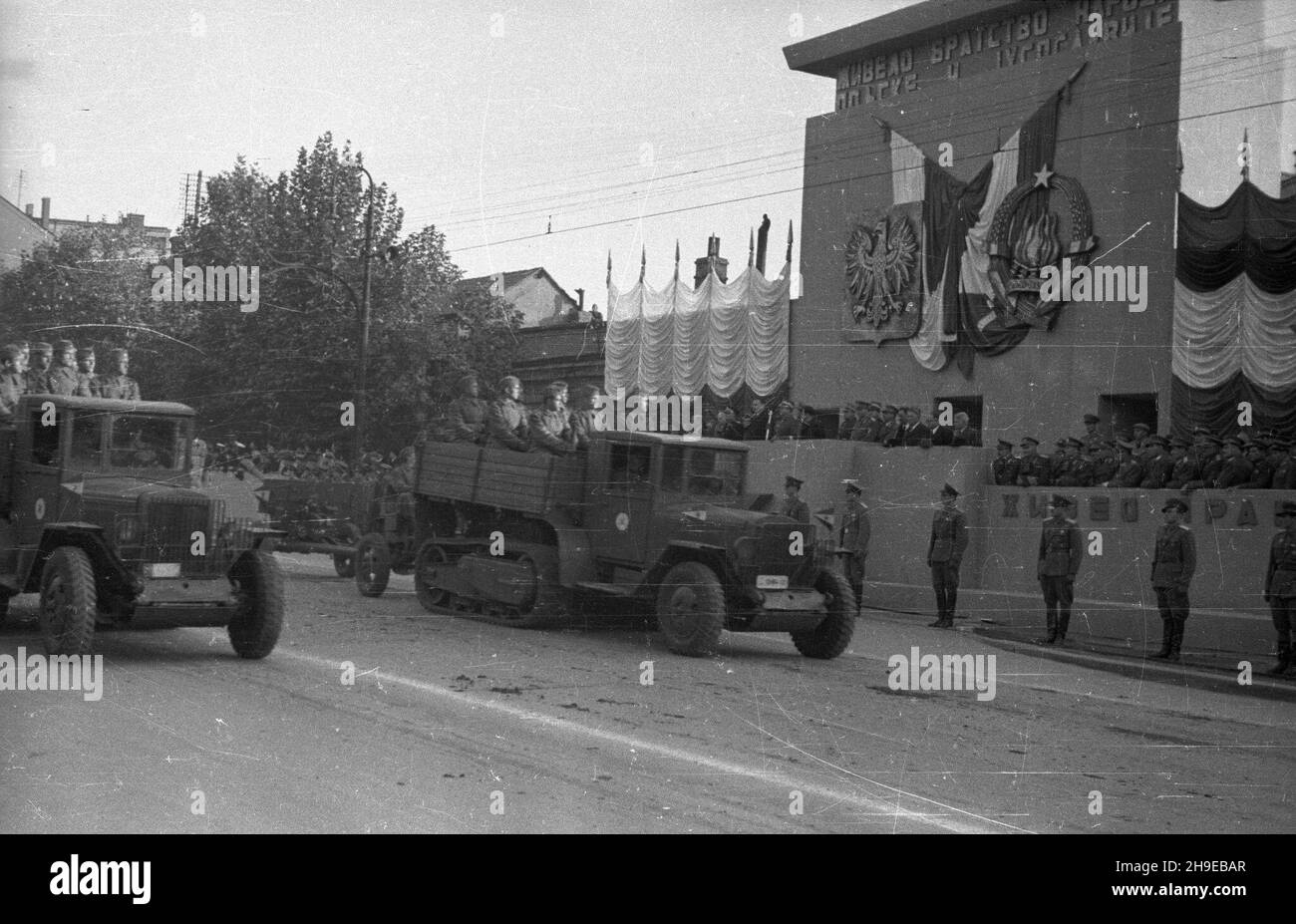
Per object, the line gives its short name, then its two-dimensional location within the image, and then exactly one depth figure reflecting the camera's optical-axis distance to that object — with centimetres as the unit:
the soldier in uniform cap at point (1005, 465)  1627
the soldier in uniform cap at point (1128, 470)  1445
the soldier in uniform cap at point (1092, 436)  1537
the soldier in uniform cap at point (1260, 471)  1300
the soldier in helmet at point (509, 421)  1069
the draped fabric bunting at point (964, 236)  1720
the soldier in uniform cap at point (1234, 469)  1315
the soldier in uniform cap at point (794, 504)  1138
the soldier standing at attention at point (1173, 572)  1221
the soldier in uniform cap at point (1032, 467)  1587
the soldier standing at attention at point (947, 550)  1505
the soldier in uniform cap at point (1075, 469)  1516
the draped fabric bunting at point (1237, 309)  1459
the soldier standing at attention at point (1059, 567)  1338
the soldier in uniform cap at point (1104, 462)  1486
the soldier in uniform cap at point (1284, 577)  1135
